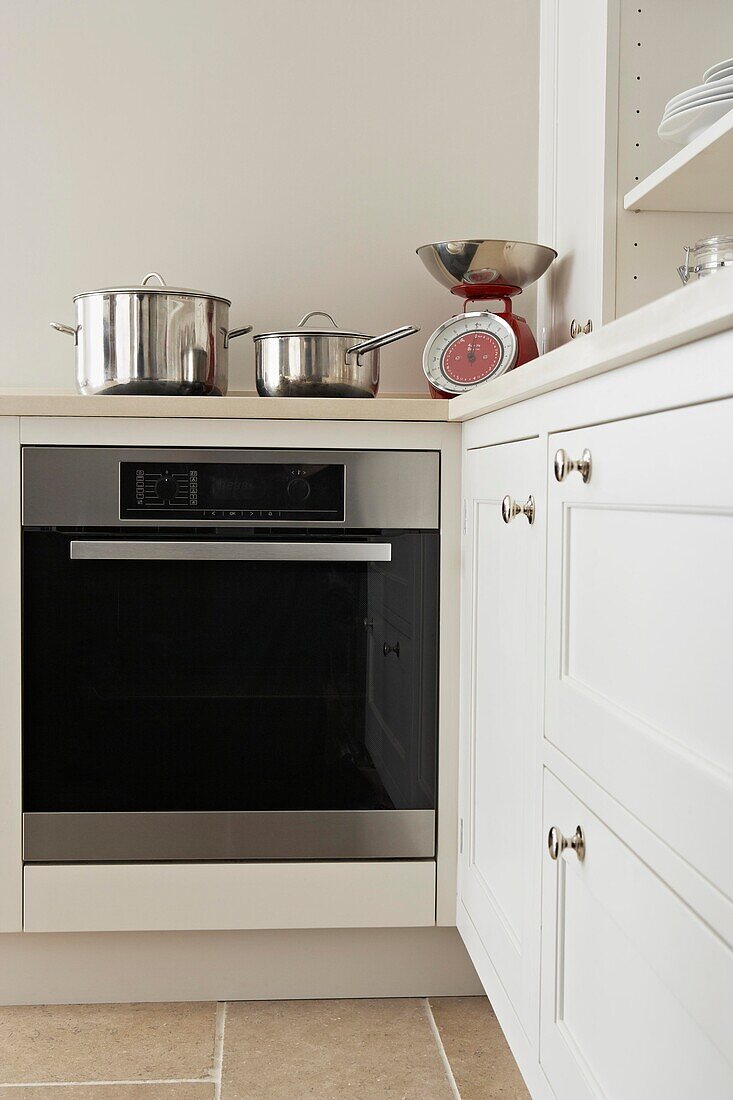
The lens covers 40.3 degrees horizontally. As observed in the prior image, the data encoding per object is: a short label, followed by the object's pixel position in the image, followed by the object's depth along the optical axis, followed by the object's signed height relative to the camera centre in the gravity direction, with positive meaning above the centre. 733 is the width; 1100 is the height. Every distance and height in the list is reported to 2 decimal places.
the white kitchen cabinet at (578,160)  1.67 +0.67
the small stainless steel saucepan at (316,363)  1.78 +0.28
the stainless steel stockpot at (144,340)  1.75 +0.31
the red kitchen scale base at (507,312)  1.92 +0.41
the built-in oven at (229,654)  1.72 -0.24
